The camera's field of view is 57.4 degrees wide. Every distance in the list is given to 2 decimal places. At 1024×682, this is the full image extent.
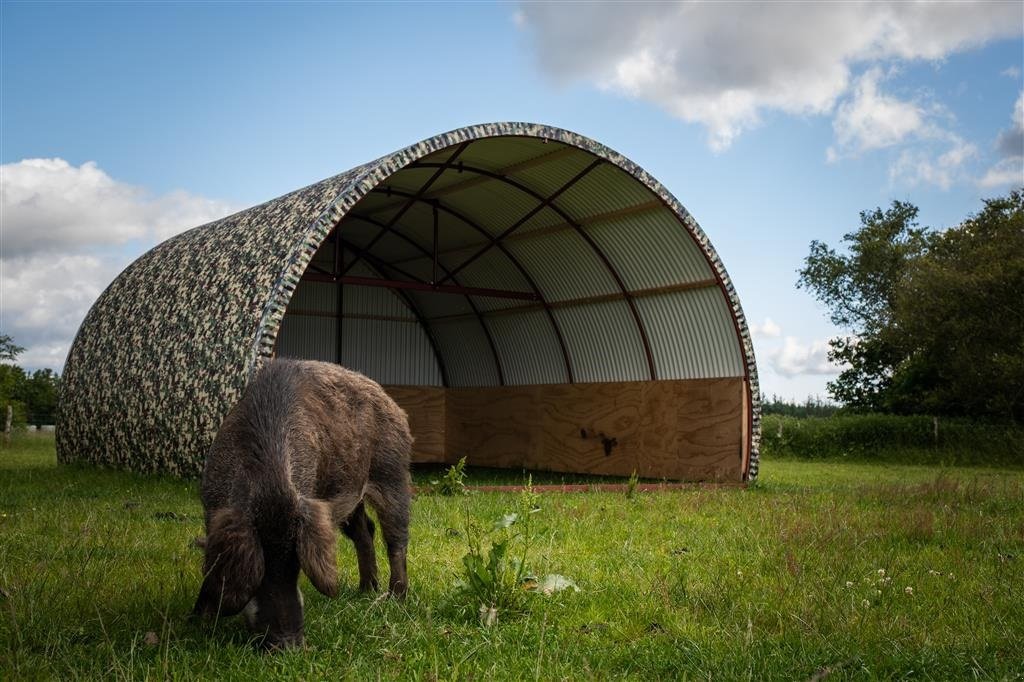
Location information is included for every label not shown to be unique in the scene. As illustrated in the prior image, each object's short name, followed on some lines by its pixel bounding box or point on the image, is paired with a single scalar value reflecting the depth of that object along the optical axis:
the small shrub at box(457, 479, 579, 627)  5.49
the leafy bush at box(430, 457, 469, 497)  12.67
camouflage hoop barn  13.17
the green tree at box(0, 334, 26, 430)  32.09
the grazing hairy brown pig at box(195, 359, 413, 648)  4.31
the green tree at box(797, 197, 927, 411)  44.25
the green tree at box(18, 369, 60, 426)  41.03
